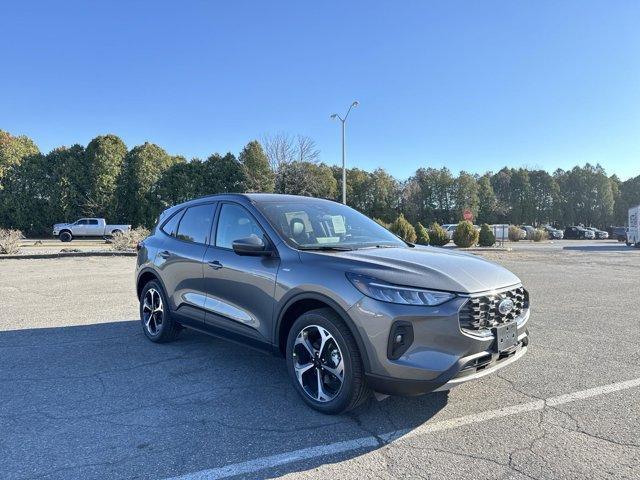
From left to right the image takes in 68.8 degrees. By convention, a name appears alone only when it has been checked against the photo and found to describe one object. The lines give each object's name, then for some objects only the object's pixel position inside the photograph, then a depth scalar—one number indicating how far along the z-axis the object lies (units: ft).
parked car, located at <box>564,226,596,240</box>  203.51
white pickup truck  116.32
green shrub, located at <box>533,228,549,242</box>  152.66
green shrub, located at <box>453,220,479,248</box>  89.15
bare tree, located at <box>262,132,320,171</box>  143.64
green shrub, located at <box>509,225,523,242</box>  136.84
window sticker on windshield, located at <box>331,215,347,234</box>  14.75
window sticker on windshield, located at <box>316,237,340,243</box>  13.62
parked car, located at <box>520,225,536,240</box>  151.56
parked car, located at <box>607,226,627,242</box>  149.42
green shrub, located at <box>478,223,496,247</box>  98.68
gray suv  10.30
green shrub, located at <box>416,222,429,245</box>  82.95
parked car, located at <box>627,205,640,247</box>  113.29
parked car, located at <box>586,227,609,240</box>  214.65
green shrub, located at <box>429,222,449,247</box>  87.92
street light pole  97.76
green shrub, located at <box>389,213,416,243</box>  80.48
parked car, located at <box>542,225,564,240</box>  196.65
